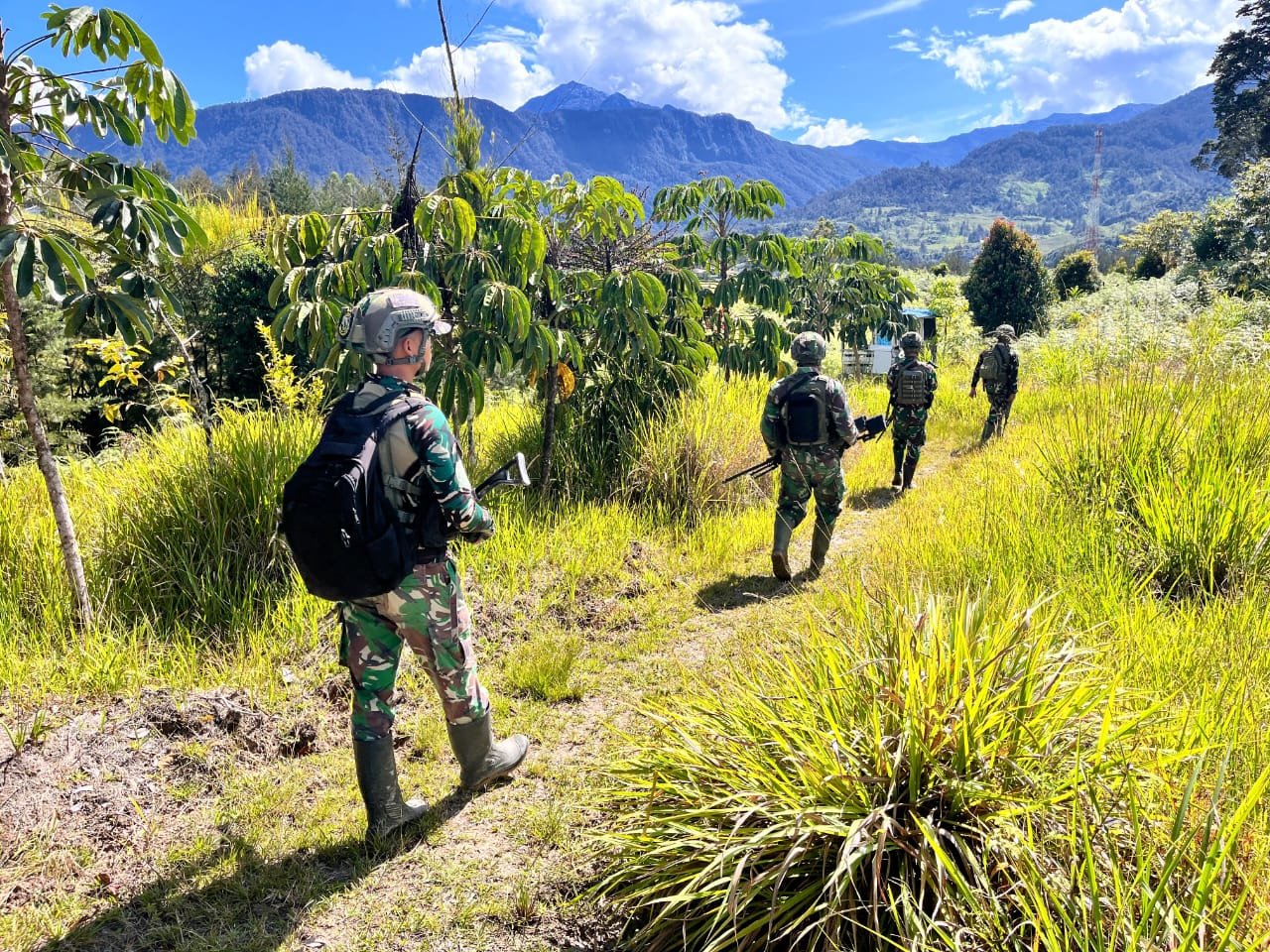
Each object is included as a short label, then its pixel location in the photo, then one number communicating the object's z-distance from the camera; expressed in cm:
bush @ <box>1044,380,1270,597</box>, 332
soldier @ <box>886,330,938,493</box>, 785
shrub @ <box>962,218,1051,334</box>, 2970
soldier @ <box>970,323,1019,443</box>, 907
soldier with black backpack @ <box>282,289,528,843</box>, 230
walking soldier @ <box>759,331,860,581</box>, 525
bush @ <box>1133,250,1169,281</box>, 3239
